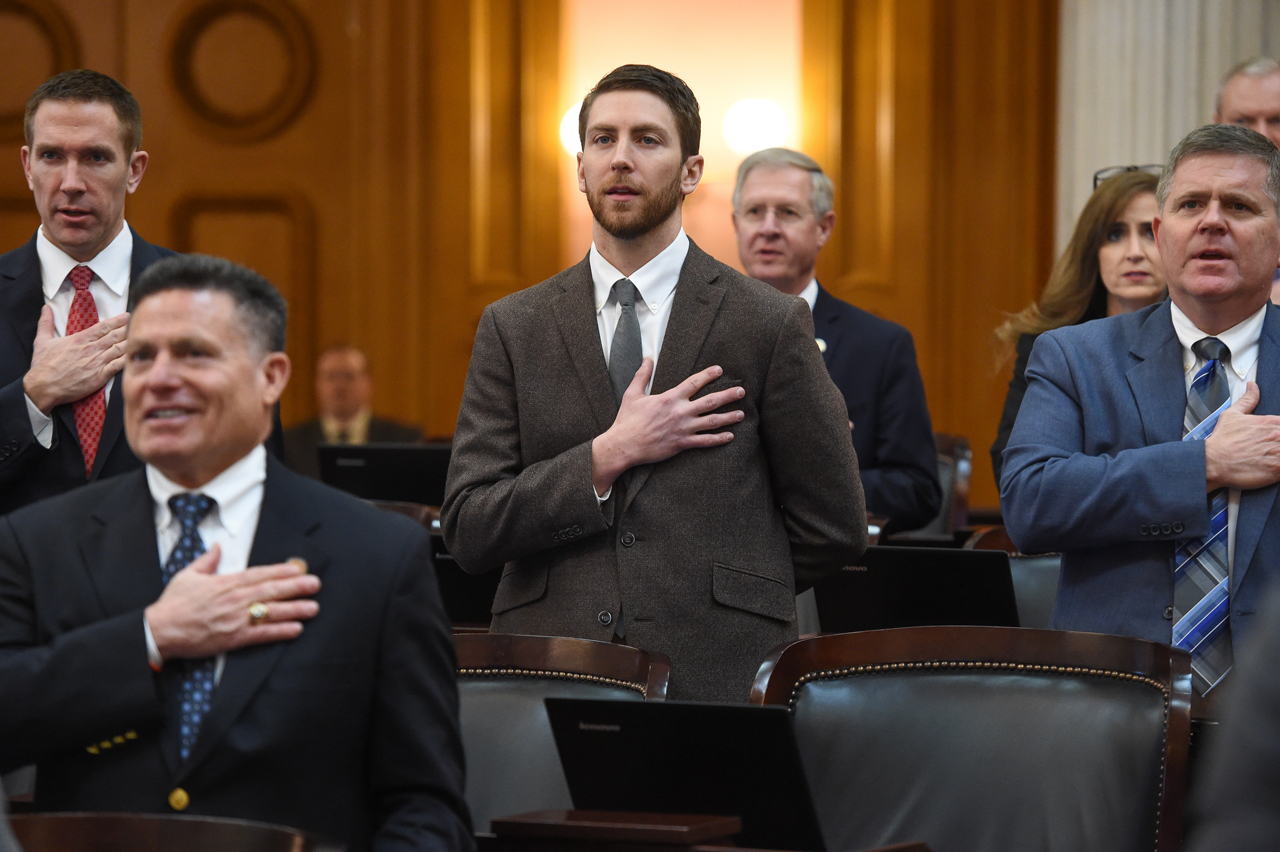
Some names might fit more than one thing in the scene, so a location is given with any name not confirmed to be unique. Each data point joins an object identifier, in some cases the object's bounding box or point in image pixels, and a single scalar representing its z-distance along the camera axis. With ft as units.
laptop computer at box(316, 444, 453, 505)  27.40
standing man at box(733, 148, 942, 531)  25.89
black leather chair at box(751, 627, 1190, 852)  14.48
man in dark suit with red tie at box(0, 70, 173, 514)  19.22
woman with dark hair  23.67
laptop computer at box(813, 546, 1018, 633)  19.97
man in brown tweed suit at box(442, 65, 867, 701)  17.19
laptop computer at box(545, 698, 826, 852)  12.92
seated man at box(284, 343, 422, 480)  42.68
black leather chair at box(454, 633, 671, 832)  15.56
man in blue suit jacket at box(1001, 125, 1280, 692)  16.90
